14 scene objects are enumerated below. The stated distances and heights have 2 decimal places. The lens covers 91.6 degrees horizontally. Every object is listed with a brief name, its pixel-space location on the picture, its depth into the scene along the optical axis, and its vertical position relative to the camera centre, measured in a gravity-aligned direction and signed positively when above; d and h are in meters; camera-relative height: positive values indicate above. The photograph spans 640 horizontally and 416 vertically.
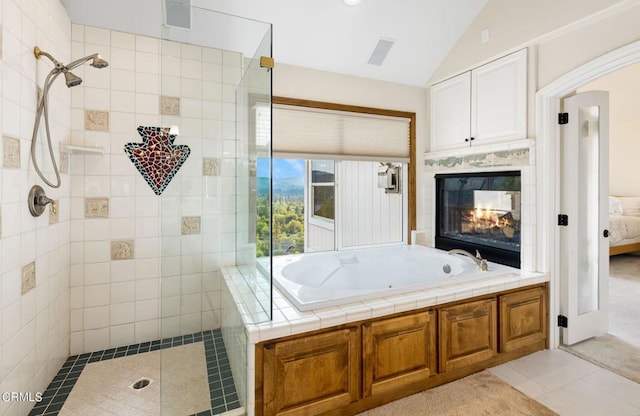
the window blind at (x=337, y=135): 2.88 +0.70
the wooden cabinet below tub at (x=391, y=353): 1.58 -0.89
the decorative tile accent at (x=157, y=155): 1.86 +0.33
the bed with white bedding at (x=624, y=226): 4.99 -0.34
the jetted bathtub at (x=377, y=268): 2.59 -0.56
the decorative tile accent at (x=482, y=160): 2.58 +0.42
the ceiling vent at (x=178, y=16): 1.68 +1.04
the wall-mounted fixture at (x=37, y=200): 1.75 +0.03
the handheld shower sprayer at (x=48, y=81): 1.76 +0.72
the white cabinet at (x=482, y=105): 2.58 +0.93
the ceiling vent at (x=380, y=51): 2.89 +1.46
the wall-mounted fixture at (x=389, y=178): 3.65 +0.32
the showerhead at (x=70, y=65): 1.77 +0.81
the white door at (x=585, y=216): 2.46 -0.09
